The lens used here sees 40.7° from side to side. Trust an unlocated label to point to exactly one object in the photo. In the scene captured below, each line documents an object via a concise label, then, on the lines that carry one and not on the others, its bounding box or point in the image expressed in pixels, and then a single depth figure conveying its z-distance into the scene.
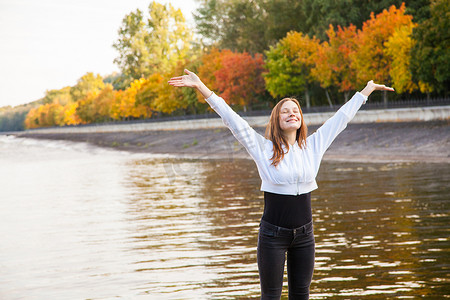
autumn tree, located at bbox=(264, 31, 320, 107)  57.56
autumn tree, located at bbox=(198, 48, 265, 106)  65.69
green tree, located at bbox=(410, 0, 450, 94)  37.41
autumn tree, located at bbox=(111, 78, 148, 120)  101.81
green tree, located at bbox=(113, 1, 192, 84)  108.75
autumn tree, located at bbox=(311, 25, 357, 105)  50.28
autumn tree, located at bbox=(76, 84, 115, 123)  126.06
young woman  4.39
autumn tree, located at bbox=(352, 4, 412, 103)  46.00
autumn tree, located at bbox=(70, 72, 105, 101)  170.88
